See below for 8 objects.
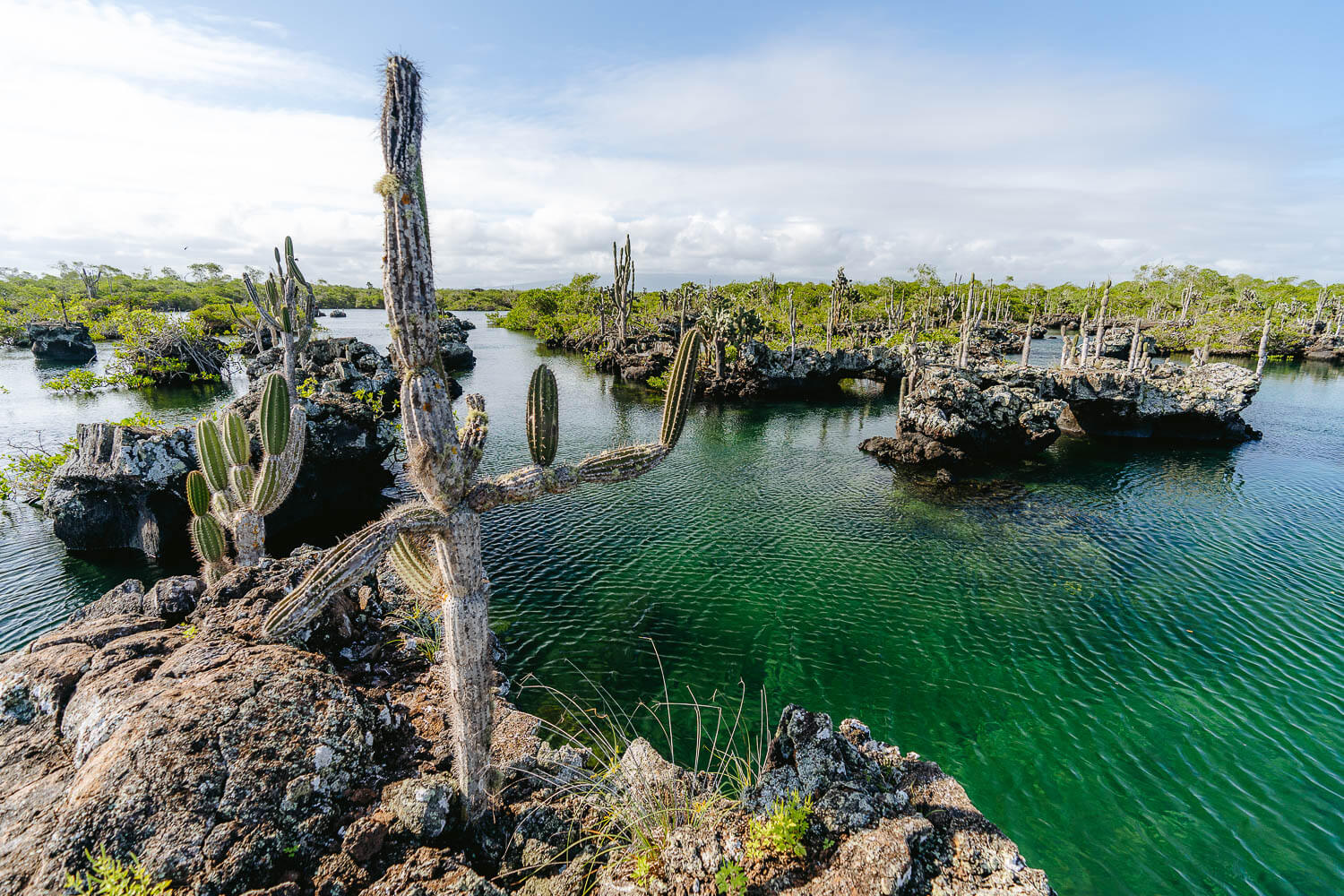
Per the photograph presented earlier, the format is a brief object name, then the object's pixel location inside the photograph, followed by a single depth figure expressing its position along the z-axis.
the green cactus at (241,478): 11.02
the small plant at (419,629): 10.35
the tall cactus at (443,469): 4.86
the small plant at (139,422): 16.20
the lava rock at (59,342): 51.03
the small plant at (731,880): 4.95
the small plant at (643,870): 5.41
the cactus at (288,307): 19.66
